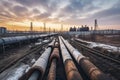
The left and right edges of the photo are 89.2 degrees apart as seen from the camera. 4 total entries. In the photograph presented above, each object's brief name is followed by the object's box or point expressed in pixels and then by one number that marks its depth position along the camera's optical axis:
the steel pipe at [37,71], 2.62
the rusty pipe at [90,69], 2.09
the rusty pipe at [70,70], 2.18
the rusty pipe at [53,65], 2.51
